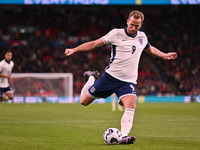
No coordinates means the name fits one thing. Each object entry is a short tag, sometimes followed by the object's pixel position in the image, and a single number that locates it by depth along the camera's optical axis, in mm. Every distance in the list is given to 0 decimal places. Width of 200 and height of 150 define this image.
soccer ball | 14719
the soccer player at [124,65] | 15133
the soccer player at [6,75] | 35031
